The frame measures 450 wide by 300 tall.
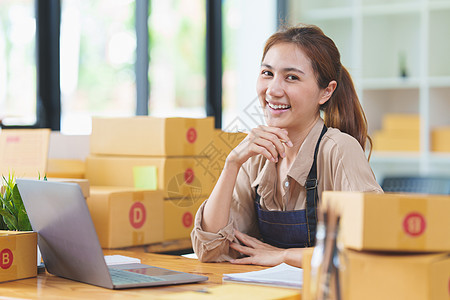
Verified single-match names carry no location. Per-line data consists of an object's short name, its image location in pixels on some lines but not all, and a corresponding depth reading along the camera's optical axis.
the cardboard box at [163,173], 4.35
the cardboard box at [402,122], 8.20
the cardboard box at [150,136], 4.35
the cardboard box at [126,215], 4.02
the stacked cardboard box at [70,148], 4.76
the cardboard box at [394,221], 2.06
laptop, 2.48
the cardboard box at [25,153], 4.25
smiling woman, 3.27
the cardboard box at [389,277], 2.05
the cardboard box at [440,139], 7.93
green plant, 3.06
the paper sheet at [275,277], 2.45
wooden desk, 2.44
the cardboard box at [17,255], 2.77
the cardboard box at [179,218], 4.40
